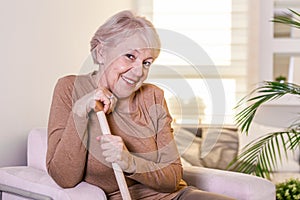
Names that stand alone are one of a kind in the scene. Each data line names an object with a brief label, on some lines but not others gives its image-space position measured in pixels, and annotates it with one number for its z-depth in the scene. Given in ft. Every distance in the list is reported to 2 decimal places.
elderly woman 5.21
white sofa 5.51
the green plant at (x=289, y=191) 8.43
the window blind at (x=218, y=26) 12.44
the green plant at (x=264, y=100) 6.80
